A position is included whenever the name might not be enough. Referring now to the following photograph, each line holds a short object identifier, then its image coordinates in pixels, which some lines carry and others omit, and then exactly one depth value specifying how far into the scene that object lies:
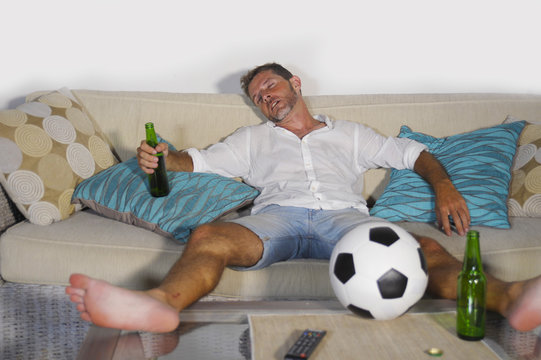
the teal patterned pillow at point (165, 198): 1.98
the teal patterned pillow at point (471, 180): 2.04
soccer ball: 1.27
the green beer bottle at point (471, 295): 1.24
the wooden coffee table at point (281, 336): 1.20
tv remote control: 1.16
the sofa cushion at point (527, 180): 2.11
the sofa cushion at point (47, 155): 2.04
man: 1.29
